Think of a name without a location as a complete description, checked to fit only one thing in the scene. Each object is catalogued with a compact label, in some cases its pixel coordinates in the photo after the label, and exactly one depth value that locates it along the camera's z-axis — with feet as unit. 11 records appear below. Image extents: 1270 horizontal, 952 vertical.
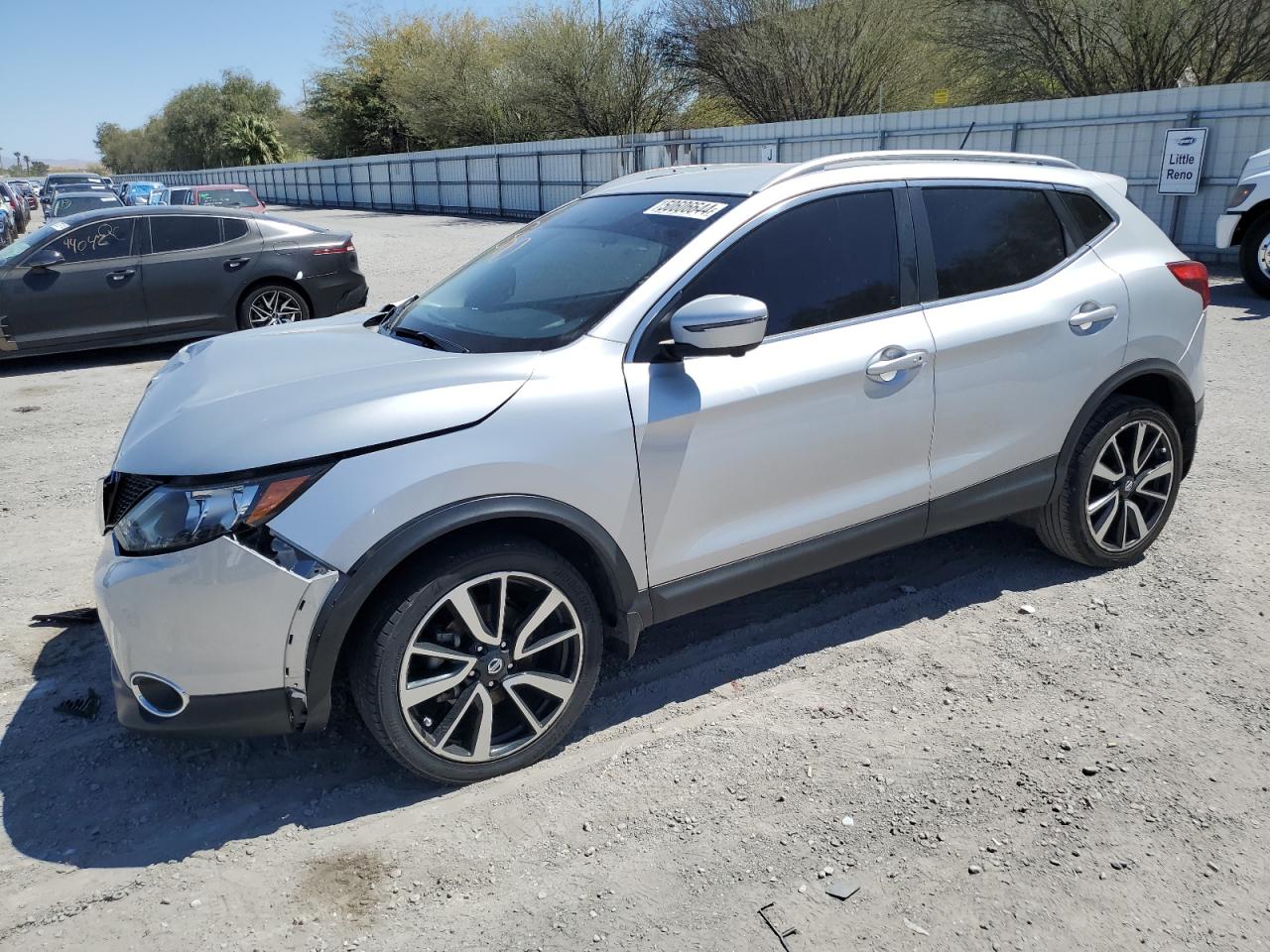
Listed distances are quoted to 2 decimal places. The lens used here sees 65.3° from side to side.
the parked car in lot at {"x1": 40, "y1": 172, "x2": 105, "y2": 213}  113.39
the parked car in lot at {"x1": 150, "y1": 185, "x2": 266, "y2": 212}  63.93
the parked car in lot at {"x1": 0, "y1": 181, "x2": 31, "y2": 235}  92.62
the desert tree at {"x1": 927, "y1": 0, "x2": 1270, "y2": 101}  64.69
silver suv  8.81
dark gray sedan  30.60
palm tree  270.28
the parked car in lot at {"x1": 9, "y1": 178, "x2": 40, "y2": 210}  167.27
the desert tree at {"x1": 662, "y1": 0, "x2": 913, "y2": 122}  90.79
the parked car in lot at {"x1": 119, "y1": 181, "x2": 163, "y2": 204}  84.02
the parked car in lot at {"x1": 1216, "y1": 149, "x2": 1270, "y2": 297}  35.68
